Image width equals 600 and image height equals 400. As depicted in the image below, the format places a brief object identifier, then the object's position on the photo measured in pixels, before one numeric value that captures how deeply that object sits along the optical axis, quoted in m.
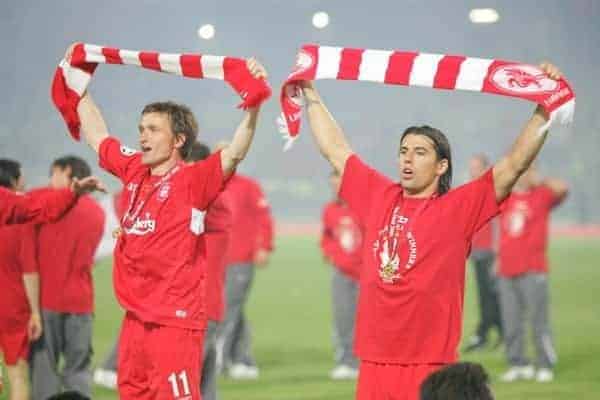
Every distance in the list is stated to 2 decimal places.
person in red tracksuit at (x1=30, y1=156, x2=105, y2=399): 17.29
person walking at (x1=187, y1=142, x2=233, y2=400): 16.68
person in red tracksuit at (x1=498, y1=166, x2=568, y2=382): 23.37
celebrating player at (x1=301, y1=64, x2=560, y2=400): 11.54
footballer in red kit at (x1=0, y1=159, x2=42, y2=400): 16.07
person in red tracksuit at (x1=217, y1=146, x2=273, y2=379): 23.99
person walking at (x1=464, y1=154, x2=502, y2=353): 28.54
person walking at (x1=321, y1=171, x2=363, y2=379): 23.83
